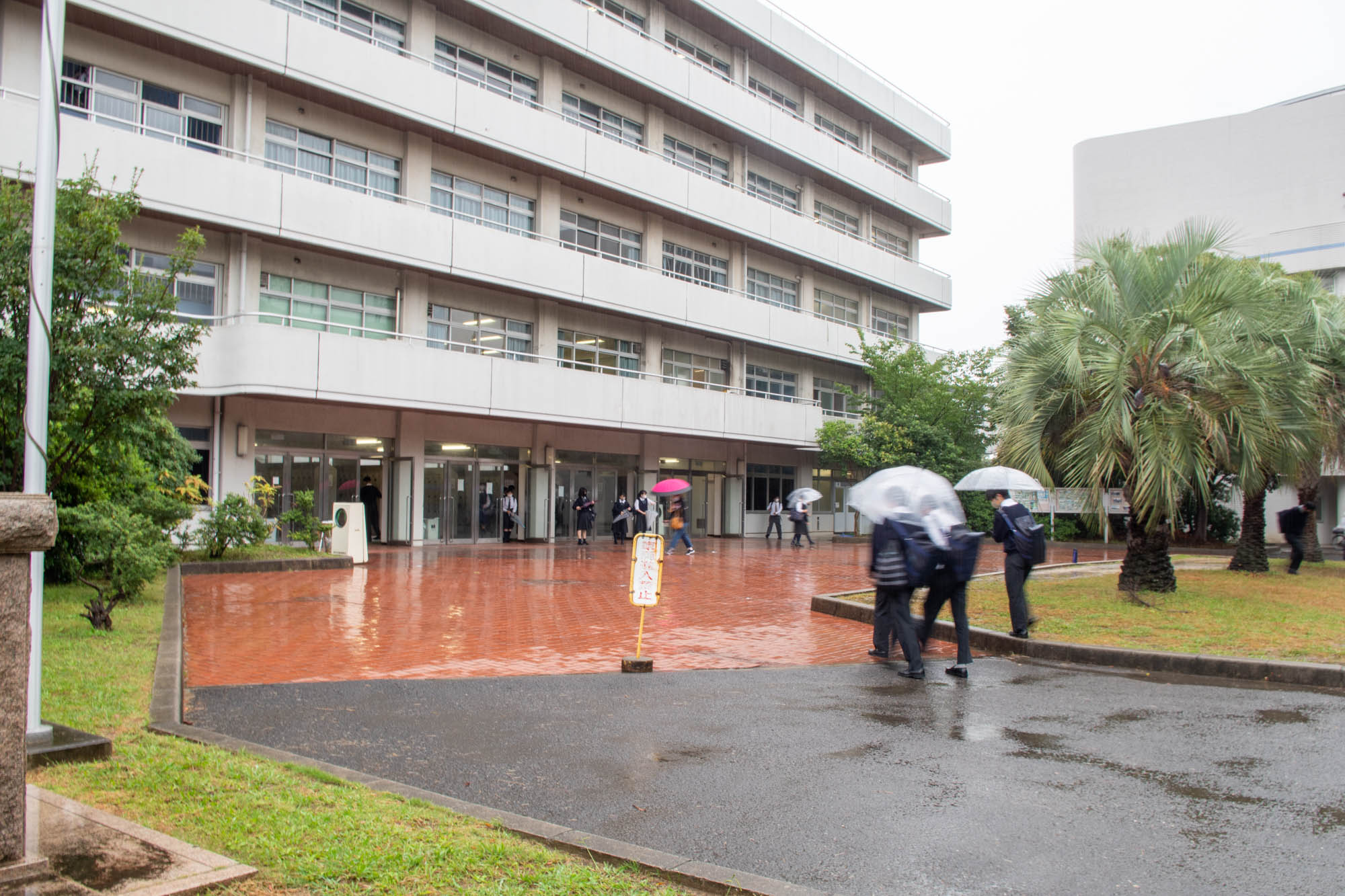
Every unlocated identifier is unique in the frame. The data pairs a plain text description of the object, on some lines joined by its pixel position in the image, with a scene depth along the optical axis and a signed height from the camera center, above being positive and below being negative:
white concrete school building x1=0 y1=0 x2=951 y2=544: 21.34 +6.63
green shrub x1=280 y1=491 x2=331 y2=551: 19.86 -0.89
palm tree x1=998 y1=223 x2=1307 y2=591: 13.69 +1.63
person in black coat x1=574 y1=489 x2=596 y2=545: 29.31 -0.92
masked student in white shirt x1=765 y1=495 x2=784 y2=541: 36.49 -1.08
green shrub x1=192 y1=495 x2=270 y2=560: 17.88 -0.89
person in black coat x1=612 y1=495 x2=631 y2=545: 30.14 -1.19
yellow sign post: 9.47 -0.83
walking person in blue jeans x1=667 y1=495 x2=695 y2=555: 25.03 -0.95
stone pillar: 3.31 -0.62
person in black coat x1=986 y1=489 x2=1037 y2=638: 10.96 -0.85
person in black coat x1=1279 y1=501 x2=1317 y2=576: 20.59 -0.75
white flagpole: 5.69 +1.24
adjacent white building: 46.69 +15.87
